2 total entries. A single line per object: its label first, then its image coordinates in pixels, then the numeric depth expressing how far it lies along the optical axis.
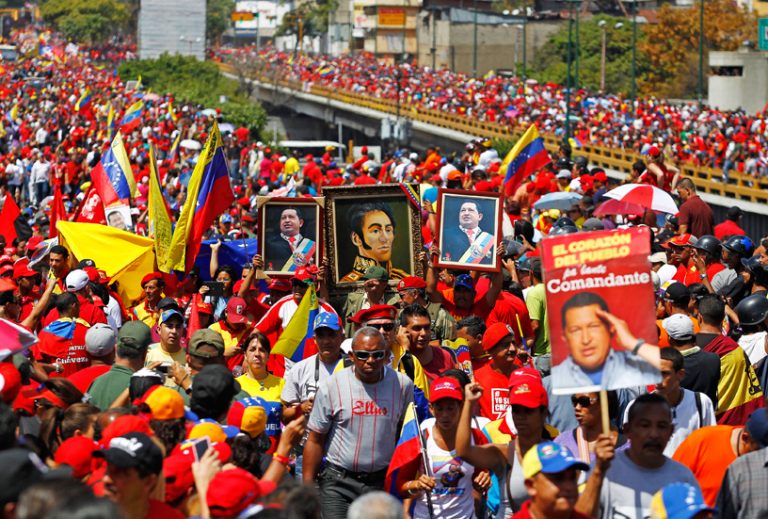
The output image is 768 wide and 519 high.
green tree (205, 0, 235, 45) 166.75
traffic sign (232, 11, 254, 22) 176.25
